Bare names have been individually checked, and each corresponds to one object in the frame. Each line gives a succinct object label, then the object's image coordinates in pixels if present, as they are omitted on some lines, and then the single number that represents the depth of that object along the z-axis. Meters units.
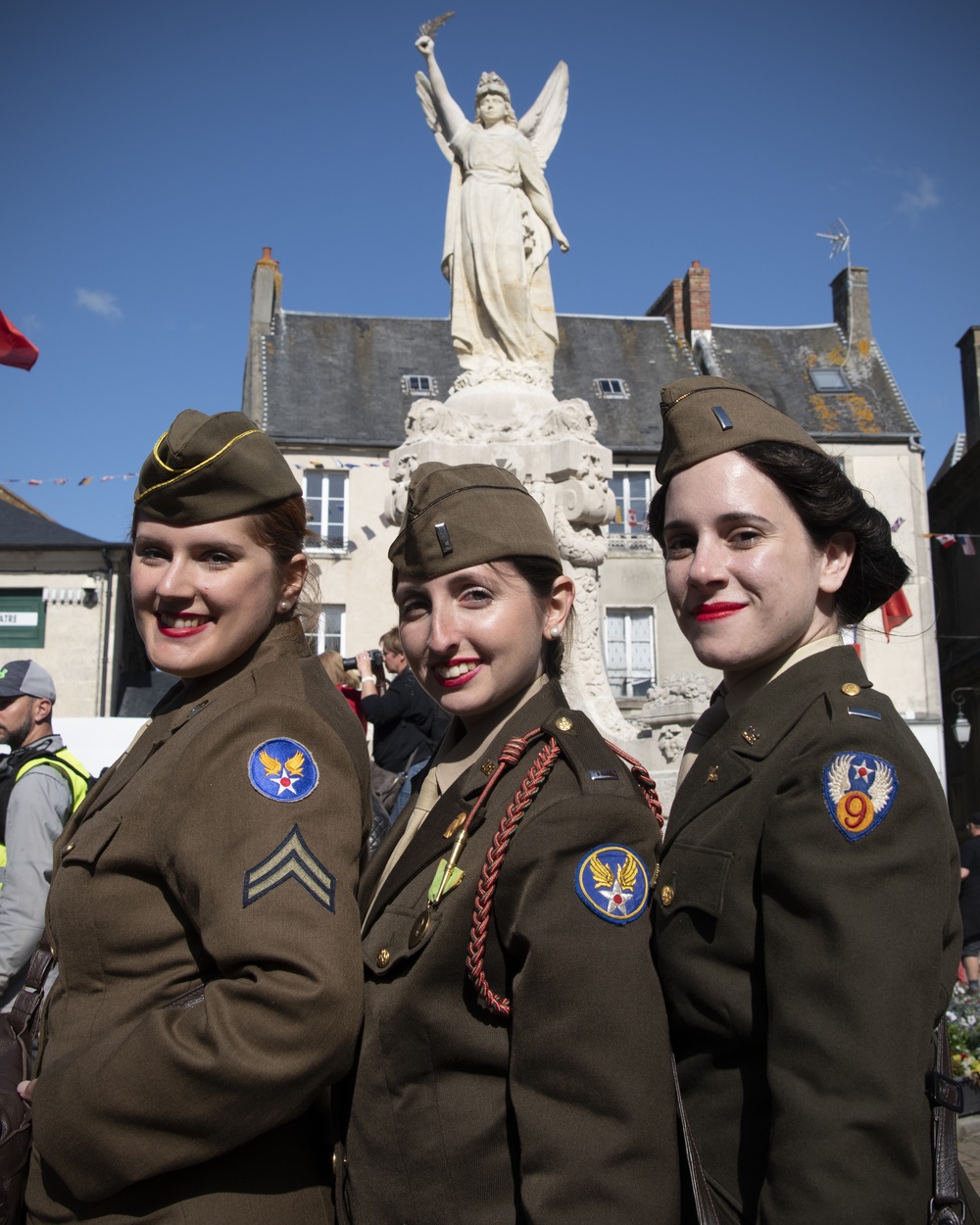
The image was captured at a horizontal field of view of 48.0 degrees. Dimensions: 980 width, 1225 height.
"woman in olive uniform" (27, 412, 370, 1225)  1.64
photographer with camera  6.21
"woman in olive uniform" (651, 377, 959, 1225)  1.46
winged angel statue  8.01
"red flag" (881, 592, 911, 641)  20.89
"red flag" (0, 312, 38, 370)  8.24
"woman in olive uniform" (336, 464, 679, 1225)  1.61
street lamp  21.12
